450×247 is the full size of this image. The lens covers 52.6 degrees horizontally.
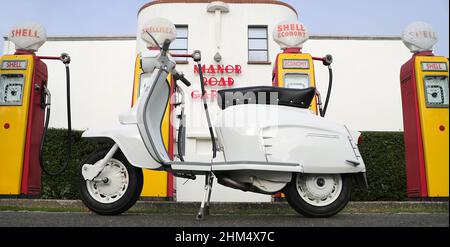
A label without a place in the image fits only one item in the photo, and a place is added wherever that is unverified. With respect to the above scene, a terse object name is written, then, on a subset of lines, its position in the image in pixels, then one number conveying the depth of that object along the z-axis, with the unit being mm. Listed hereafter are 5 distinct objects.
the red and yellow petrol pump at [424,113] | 5961
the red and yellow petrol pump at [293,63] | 6562
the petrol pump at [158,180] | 6367
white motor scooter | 3553
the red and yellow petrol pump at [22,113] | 5967
